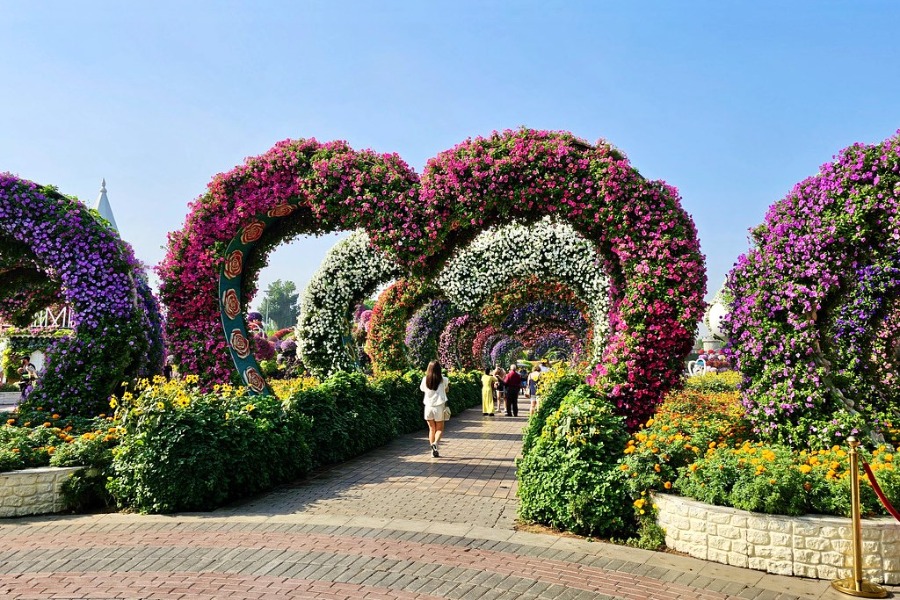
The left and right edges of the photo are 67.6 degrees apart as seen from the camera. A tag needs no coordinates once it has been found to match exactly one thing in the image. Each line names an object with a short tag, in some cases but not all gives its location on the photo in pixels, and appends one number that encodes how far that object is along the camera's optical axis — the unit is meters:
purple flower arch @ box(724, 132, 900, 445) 5.90
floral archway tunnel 7.05
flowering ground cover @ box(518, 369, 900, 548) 4.83
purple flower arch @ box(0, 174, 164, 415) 8.82
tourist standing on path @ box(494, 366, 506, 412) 20.19
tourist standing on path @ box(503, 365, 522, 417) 17.52
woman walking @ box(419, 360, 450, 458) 10.07
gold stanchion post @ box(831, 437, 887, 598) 4.32
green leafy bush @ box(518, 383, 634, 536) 5.52
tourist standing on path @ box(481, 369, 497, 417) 18.00
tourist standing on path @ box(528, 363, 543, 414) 16.84
